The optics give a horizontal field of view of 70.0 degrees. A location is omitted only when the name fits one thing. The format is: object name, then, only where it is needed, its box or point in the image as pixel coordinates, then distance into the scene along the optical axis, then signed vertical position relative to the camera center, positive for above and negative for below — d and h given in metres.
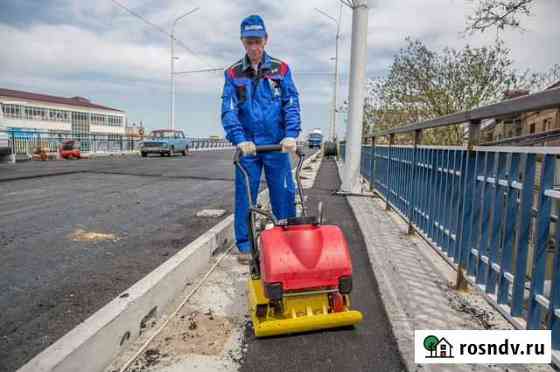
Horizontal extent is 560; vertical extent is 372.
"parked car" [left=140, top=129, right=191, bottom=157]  25.42 +0.07
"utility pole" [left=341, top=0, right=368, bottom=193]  8.21 +1.17
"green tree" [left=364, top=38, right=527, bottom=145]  10.66 +1.88
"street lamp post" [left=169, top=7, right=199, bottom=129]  34.66 +3.16
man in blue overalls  3.28 +0.35
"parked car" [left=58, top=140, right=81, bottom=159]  21.09 -0.46
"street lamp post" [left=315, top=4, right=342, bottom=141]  34.84 +4.58
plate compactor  2.25 -0.74
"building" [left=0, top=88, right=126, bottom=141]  53.44 +4.31
